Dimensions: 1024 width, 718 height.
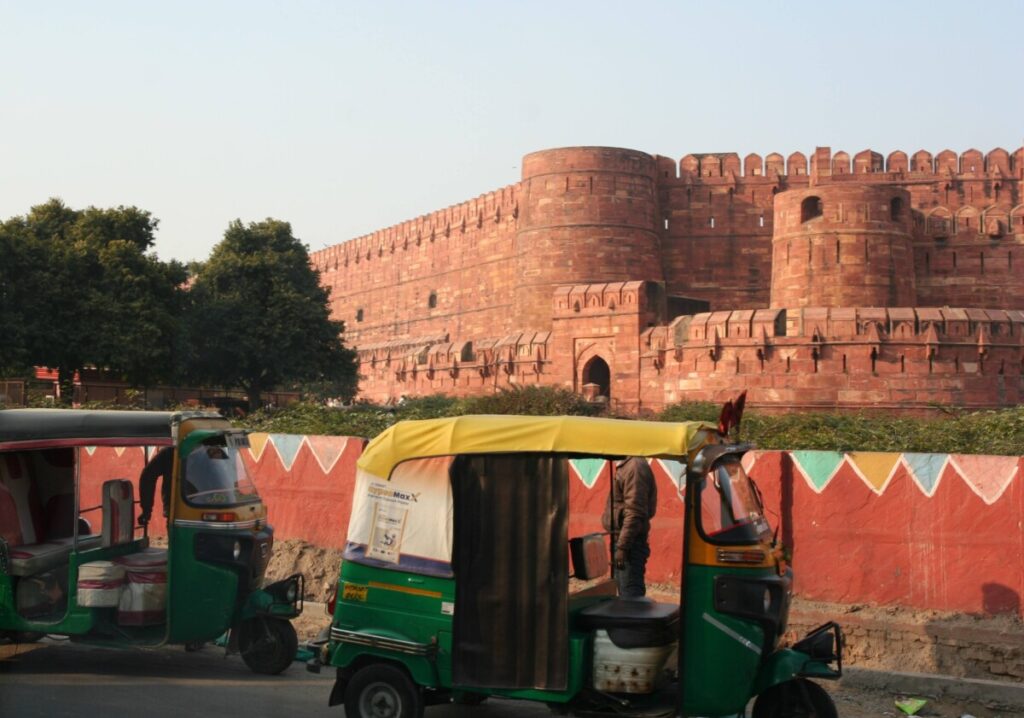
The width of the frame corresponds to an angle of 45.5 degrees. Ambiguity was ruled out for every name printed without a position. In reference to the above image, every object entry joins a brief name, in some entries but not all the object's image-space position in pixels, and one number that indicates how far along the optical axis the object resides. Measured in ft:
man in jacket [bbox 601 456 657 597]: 17.88
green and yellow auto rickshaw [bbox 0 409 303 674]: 20.51
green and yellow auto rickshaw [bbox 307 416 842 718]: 15.51
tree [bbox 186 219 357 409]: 95.96
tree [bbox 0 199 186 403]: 79.97
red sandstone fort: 77.82
